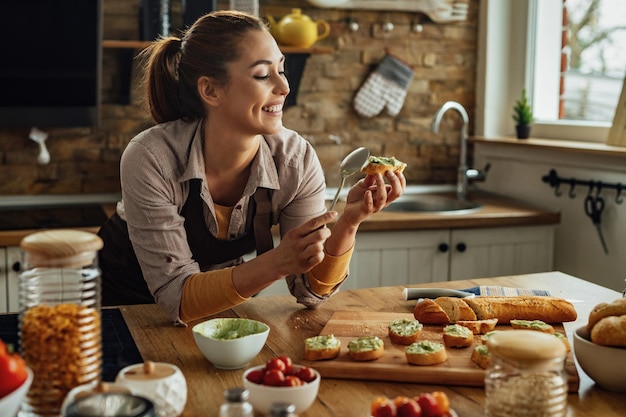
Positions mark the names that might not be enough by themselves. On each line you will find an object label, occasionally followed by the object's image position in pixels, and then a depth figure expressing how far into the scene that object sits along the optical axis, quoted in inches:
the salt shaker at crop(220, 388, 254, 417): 43.8
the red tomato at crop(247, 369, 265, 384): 52.1
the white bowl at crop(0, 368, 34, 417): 42.7
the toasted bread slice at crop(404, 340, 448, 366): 59.0
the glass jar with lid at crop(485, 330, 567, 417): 48.1
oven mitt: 150.5
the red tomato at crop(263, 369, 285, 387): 51.2
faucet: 148.3
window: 137.4
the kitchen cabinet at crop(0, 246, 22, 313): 113.7
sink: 146.4
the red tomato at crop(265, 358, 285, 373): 52.1
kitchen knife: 78.2
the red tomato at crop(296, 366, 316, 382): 52.3
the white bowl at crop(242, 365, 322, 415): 50.4
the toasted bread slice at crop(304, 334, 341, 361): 60.6
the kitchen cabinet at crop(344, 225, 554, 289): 128.6
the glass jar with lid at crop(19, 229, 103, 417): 48.2
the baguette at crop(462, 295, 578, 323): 70.3
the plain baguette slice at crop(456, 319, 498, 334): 66.3
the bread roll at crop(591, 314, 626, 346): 55.6
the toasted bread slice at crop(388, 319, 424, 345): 64.2
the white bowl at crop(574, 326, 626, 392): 55.6
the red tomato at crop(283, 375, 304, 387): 50.9
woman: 72.3
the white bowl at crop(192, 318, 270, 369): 59.1
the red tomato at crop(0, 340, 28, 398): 43.6
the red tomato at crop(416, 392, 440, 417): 47.7
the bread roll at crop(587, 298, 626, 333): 57.3
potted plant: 147.1
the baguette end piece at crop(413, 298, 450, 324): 69.3
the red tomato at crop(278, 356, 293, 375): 52.9
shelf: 128.0
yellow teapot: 136.5
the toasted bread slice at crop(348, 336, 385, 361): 60.0
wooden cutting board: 57.6
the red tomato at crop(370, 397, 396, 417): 48.3
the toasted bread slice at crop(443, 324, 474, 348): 62.7
